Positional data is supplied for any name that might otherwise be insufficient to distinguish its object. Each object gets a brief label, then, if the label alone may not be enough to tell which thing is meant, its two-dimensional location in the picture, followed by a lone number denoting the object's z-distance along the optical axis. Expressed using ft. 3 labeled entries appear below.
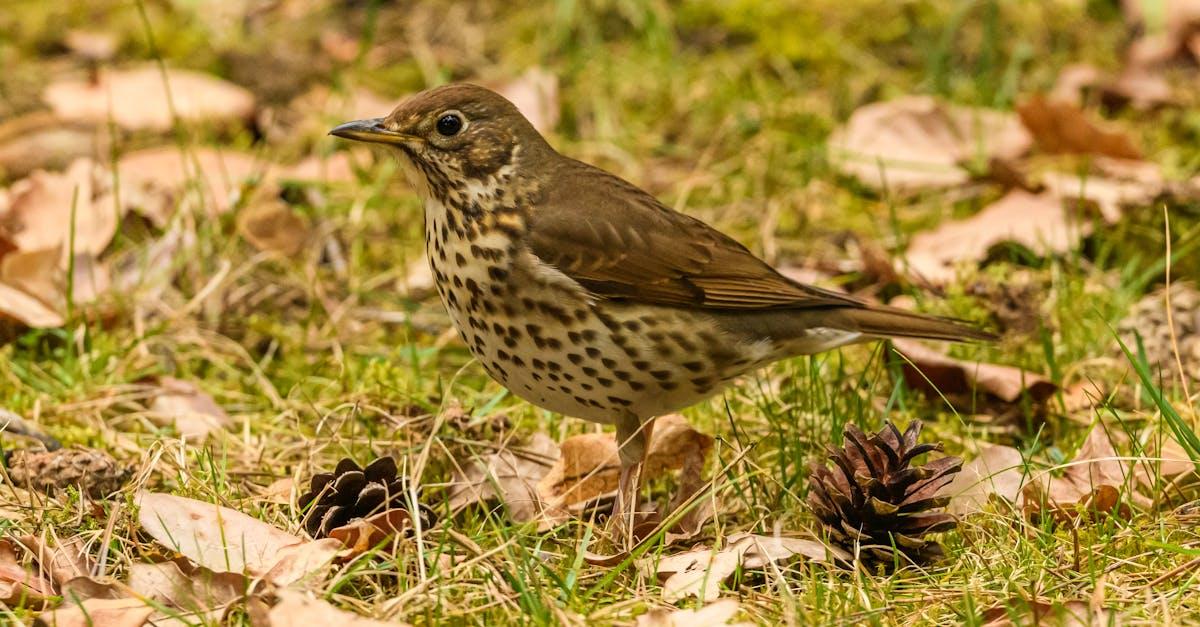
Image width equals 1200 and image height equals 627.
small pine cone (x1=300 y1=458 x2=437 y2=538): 19.17
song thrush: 20.67
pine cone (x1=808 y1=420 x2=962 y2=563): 18.92
